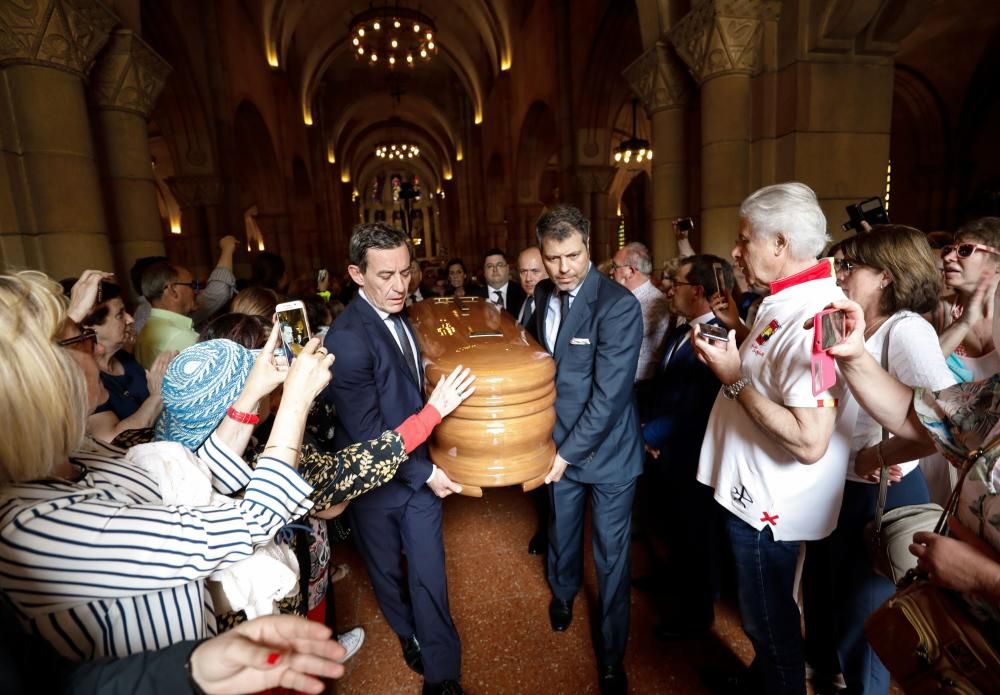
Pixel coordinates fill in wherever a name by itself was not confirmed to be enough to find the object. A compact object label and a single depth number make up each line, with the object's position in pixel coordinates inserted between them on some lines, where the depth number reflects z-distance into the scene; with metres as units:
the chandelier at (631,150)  10.17
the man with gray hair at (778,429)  1.41
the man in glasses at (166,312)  3.03
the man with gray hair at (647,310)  3.33
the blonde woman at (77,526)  0.84
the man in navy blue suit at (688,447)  2.38
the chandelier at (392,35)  13.08
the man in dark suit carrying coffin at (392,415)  1.85
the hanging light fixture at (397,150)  29.24
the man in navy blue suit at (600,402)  1.94
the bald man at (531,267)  3.85
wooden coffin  1.57
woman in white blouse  1.70
